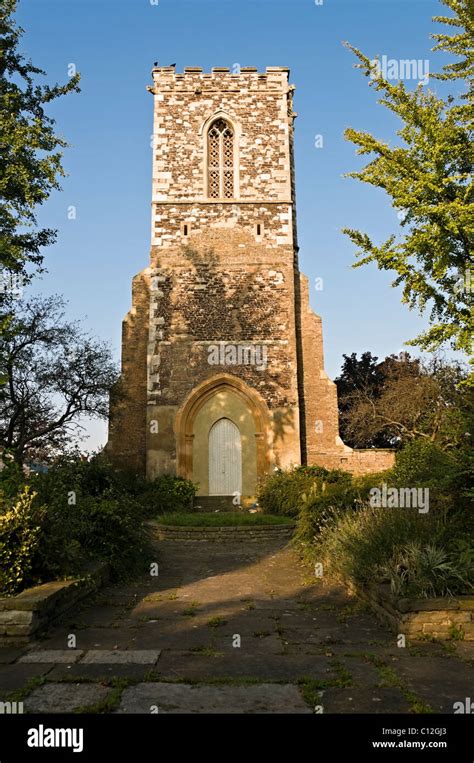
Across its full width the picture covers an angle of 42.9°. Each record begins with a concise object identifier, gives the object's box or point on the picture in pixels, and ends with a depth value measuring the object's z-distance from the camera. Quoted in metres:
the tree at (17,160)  8.41
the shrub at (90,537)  6.43
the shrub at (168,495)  16.53
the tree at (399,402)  21.98
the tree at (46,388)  16.19
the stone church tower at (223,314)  18.84
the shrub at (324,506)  10.17
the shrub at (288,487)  15.20
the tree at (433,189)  7.52
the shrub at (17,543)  5.78
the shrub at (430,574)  5.84
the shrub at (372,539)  6.80
